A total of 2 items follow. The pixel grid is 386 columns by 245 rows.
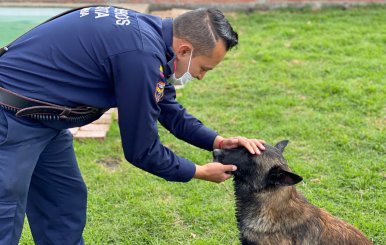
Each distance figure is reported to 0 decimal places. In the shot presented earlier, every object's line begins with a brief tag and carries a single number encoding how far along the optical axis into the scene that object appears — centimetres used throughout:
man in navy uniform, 272
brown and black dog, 339
